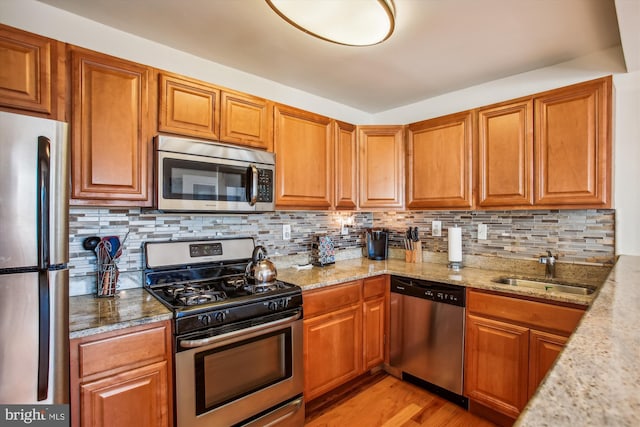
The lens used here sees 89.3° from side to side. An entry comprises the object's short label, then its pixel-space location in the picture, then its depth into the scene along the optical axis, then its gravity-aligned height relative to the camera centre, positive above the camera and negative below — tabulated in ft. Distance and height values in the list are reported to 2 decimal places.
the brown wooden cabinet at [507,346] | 6.13 -2.72
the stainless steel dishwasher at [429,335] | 7.41 -2.98
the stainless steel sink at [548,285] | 6.91 -1.64
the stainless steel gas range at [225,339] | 5.18 -2.20
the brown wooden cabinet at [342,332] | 7.13 -2.86
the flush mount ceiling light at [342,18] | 4.58 +2.94
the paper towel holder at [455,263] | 8.82 -1.36
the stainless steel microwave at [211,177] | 5.90 +0.72
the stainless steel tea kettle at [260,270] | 6.69 -1.20
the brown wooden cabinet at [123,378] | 4.37 -2.37
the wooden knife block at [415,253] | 9.91 -1.21
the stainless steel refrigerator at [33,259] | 3.70 -0.55
